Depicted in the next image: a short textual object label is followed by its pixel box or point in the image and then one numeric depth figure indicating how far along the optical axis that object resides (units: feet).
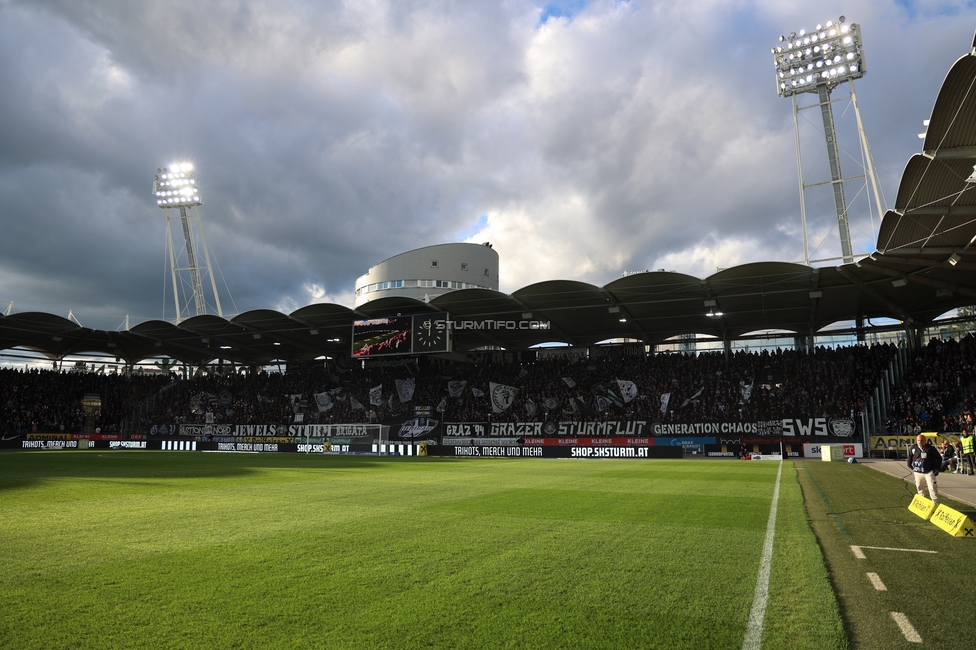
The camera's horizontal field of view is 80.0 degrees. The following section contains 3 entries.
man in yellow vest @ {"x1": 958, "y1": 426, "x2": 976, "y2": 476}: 70.49
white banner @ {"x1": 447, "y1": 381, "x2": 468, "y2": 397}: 168.04
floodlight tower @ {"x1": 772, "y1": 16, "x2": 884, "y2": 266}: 129.70
